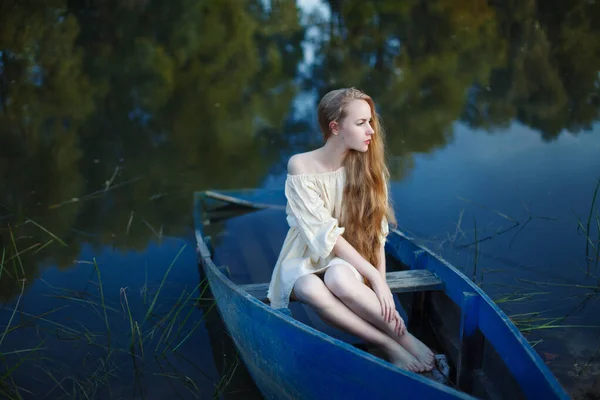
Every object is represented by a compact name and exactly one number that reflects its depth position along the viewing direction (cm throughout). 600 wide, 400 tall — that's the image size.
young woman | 233
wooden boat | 184
